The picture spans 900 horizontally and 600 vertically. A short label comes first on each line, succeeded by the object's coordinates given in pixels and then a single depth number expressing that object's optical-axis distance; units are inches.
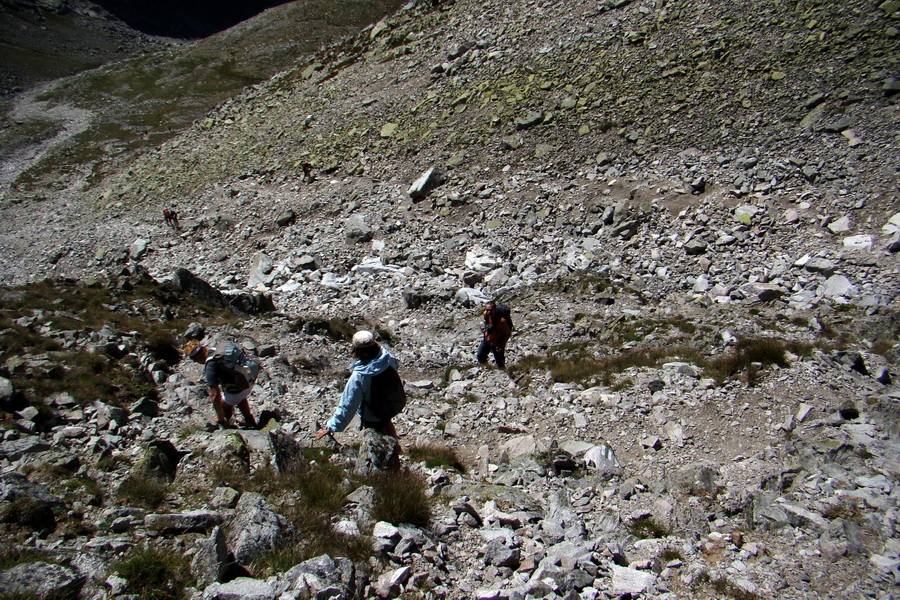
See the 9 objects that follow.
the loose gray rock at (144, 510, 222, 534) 186.5
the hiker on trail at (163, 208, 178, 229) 1104.8
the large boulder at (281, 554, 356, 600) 155.3
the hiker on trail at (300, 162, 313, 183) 1085.1
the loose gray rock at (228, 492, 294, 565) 173.6
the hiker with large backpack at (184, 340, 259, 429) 330.0
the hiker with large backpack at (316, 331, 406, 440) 250.7
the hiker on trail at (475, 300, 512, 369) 468.1
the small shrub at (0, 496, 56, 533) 181.0
